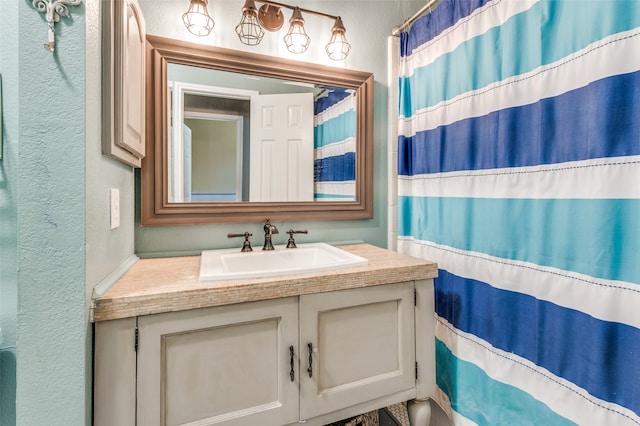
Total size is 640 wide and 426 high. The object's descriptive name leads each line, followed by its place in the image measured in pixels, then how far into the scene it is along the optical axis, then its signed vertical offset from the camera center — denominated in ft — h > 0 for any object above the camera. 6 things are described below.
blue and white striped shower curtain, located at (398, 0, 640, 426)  2.76 +0.07
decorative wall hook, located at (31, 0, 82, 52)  2.20 +1.40
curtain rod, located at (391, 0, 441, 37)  5.02 +3.33
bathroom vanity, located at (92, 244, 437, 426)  2.69 -1.32
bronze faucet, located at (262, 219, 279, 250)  4.70 -0.30
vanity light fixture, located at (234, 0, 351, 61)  4.85 +2.93
